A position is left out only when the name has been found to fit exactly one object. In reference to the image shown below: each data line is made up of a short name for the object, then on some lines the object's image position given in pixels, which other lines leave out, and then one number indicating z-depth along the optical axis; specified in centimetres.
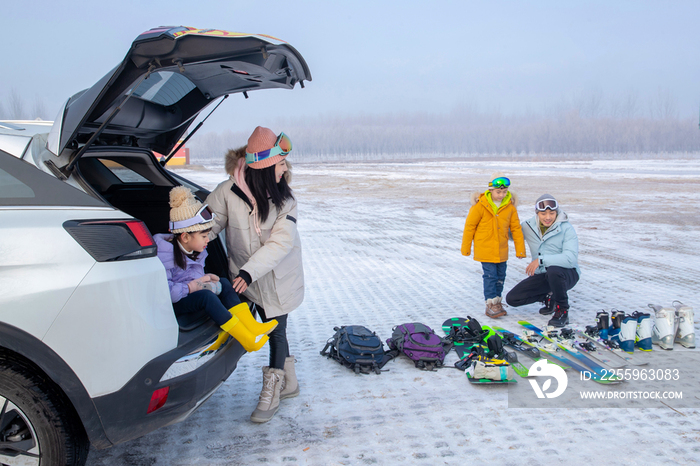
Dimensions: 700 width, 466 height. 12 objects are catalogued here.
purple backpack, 348
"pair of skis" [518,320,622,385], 320
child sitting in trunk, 237
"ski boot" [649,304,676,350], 372
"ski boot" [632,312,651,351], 368
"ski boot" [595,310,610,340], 386
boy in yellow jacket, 469
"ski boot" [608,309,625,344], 383
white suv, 168
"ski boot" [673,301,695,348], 374
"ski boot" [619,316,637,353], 364
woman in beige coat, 265
